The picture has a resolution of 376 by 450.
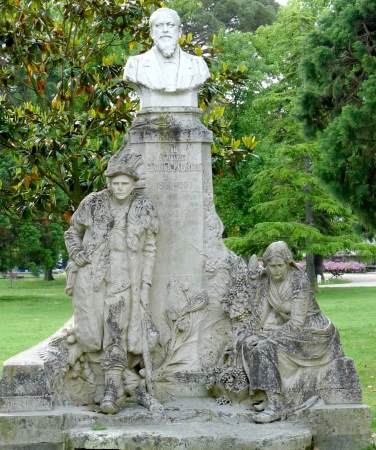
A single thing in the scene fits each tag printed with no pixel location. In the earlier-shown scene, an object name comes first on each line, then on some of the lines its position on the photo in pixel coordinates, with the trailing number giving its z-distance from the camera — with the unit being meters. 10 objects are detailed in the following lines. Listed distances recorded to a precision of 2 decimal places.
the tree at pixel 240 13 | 47.66
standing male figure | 8.85
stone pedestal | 9.27
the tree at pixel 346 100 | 16.05
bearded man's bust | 9.43
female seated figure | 8.62
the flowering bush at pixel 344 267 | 54.69
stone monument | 8.34
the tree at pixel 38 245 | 37.44
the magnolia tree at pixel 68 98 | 13.87
